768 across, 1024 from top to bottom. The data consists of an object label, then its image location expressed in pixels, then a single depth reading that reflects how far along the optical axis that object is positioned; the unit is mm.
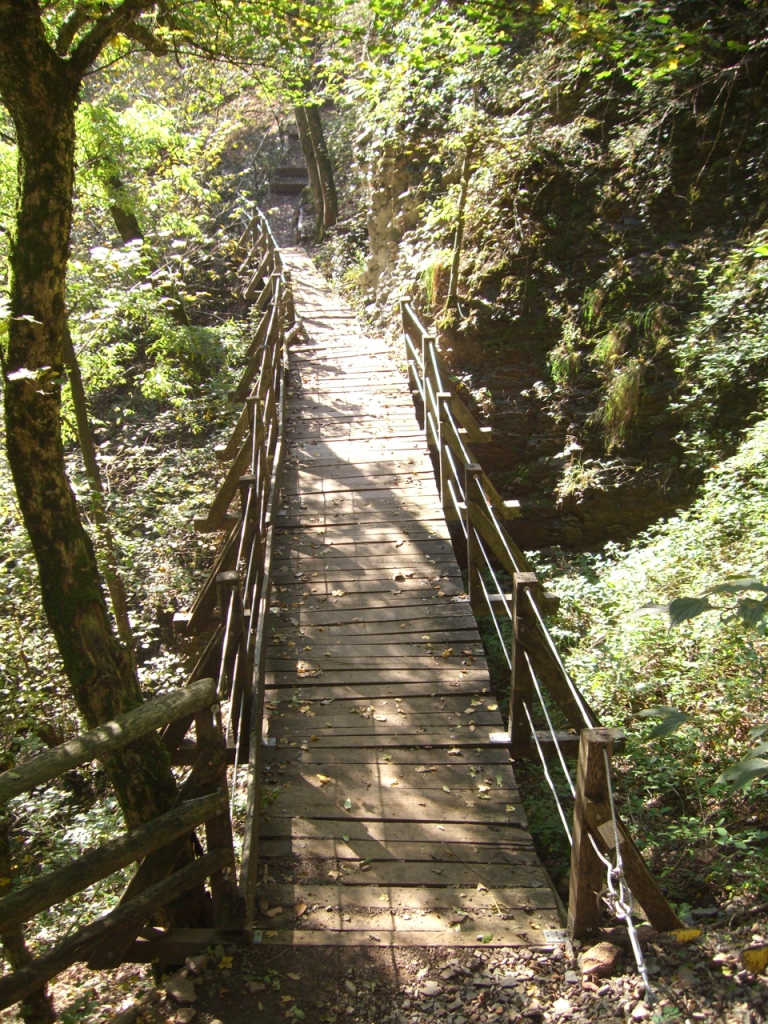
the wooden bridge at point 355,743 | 3119
